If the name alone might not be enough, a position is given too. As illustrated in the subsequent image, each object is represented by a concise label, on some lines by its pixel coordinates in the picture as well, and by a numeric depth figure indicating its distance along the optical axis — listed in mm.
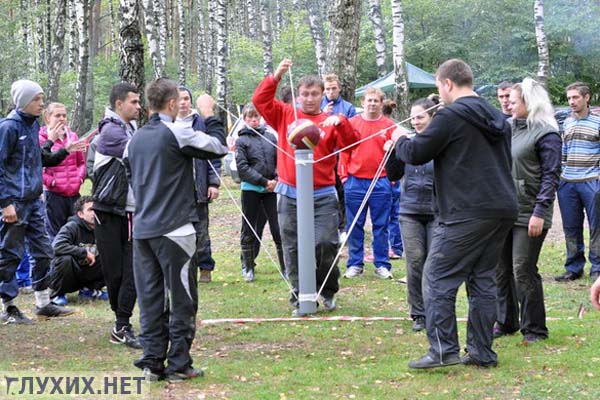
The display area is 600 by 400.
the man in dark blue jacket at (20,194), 7484
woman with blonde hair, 6293
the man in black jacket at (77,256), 8633
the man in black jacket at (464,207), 5621
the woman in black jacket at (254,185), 9961
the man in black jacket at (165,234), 5570
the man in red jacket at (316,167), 7758
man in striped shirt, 9758
